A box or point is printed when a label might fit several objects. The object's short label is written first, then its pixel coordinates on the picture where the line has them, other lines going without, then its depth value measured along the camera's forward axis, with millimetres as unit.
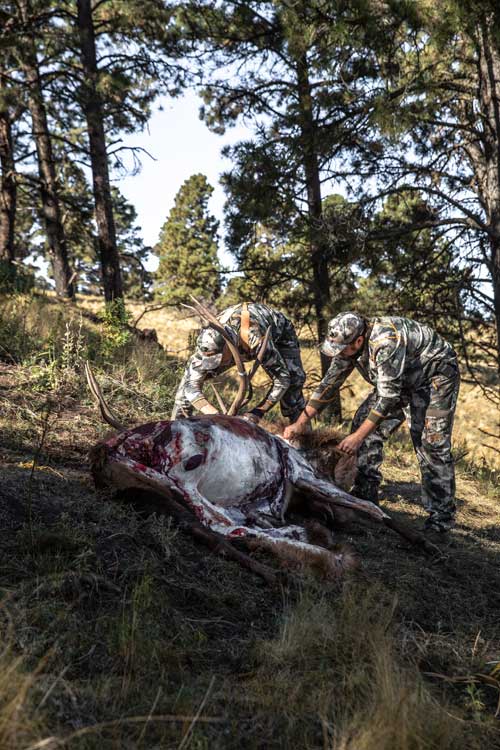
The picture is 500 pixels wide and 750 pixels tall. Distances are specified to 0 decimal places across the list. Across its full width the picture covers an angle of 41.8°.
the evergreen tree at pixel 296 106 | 9414
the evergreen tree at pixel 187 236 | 39338
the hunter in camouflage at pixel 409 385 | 5484
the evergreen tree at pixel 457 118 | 8016
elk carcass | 3824
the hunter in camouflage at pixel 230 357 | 6176
